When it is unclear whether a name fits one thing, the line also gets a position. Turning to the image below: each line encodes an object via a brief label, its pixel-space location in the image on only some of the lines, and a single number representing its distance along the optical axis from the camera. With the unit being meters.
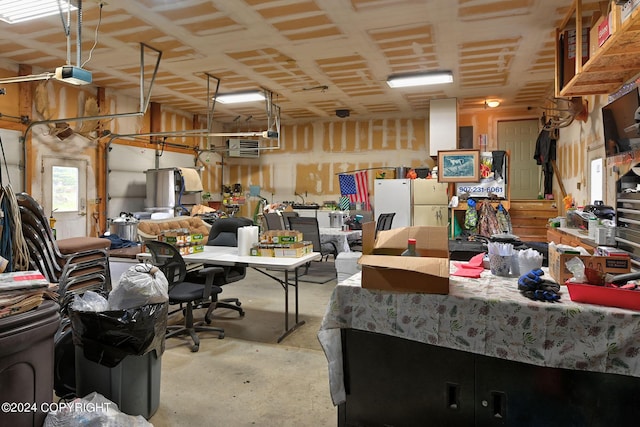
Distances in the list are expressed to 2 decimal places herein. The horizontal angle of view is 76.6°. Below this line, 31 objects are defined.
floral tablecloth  1.60
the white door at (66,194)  6.20
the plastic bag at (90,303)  2.19
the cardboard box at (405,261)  1.89
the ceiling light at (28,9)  3.85
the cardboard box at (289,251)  3.73
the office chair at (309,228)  5.64
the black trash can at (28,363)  1.54
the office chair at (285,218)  6.75
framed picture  7.58
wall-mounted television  3.39
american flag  9.66
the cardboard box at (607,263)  1.84
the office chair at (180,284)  3.41
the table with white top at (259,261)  3.47
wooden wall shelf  2.79
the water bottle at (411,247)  2.19
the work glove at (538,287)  1.75
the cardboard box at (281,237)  3.79
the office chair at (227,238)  4.24
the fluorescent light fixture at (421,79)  6.28
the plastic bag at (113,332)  2.08
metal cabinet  1.64
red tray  1.60
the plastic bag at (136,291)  2.22
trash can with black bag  2.10
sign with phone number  7.57
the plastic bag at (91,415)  1.73
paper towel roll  3.85
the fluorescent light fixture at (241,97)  7.46
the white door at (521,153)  8.71
